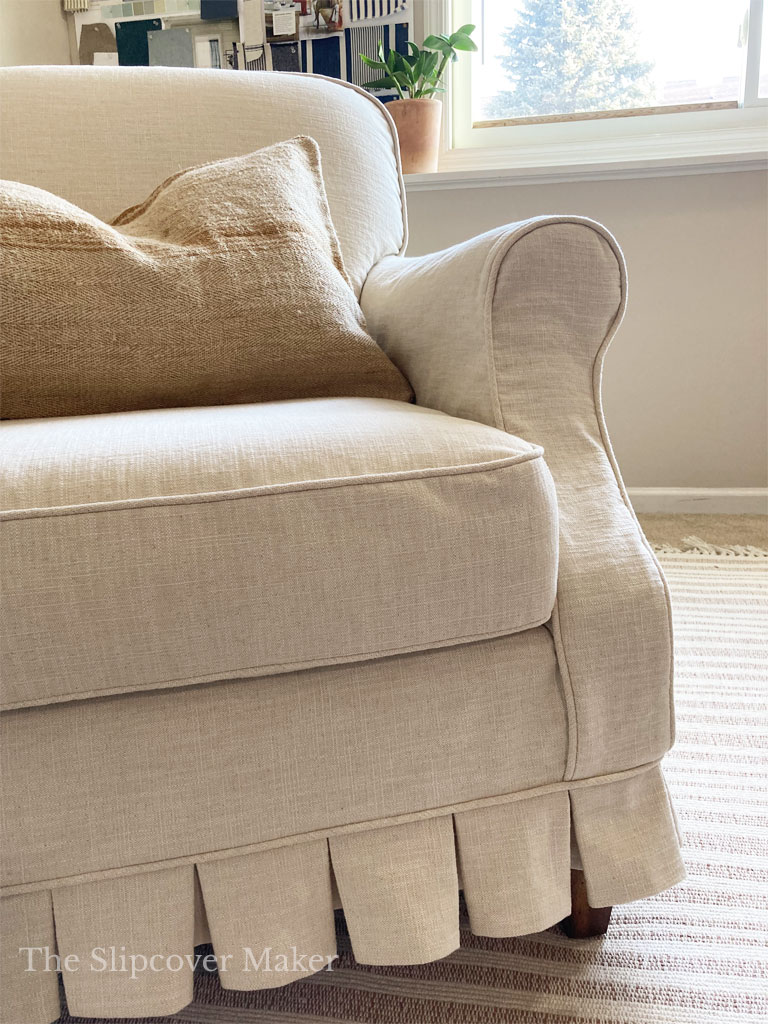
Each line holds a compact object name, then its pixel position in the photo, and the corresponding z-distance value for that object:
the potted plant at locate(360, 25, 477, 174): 1.86
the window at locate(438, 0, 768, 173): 1.92
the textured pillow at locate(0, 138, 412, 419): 0.80
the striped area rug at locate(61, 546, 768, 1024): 0.67
